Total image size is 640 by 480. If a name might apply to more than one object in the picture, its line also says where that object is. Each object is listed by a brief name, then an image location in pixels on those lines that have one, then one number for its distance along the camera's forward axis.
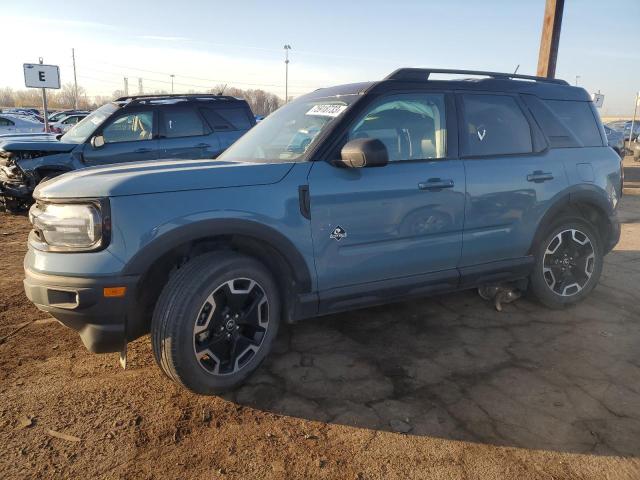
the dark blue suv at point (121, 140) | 7.67
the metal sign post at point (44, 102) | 14.37
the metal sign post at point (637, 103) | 20.99
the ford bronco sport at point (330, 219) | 2.63
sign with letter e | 13.80
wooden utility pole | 7.75
